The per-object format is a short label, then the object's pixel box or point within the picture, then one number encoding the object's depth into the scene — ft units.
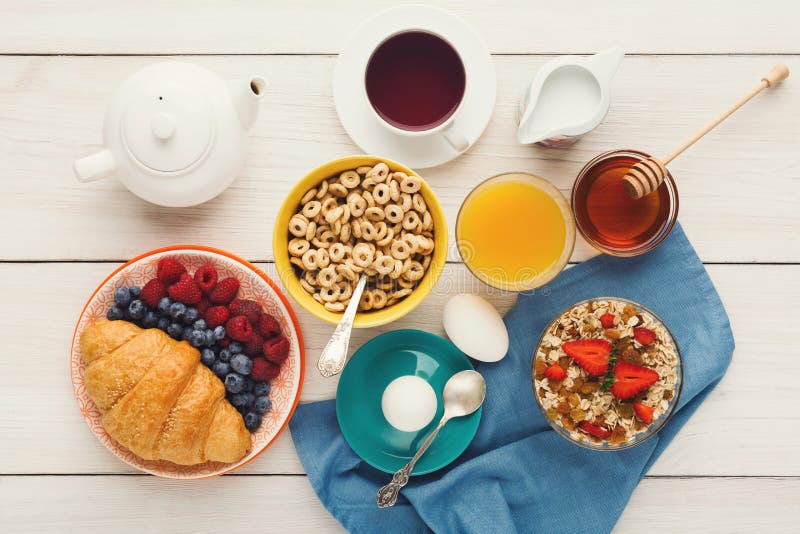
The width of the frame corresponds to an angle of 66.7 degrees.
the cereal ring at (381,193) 2.86
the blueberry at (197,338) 3.05
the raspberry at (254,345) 3.11
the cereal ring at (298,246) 2.89
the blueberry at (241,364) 3.08
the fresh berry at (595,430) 3.08
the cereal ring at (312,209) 2.89
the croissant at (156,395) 2.94
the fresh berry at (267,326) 3.14
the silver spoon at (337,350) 2.82
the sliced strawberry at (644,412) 3.05
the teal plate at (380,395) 3.28
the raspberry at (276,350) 3.09
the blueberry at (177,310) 3.06
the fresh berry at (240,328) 3.05
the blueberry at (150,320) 3.10
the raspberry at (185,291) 3.03
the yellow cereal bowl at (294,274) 2.82
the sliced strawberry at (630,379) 3.04
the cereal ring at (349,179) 2.90
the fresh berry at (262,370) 3.12
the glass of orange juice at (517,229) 3.12
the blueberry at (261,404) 3.15
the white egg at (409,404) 3.14
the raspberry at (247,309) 3.11
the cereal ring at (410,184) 2.85
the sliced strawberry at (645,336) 3.06
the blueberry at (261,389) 3.18
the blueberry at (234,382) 3.09
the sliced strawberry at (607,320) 3.10
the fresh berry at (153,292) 3.06
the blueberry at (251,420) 3.15
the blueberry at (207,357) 3.10
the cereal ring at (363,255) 2.88
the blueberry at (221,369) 3.10
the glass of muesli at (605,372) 3.08
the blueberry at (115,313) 3.10
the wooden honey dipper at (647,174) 2.99
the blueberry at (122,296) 3.08
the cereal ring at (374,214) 2.88
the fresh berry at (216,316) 3.08
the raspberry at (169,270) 3.06
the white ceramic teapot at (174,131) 2.76
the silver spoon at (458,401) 3.18
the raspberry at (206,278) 3.09
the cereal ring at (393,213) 2.86
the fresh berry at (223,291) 3.11
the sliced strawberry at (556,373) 3.05
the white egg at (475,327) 3.14
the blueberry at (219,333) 3.08
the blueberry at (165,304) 3.07
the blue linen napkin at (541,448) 3.30
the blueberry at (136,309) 3.06
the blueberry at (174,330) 3.09
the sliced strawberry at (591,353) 3.05
